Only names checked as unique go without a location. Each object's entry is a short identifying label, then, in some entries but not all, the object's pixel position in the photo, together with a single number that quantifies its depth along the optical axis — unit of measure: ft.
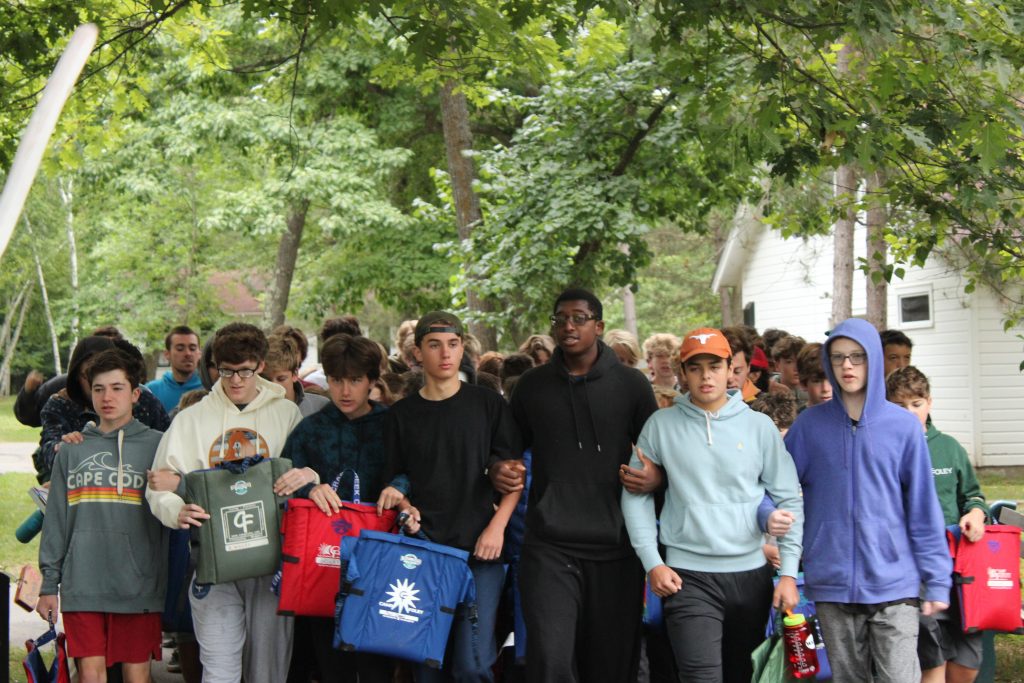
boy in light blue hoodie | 18.48
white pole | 9.13
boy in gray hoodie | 21.13
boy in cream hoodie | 20.76
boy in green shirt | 21.59
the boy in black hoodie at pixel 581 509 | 19.48
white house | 69.51
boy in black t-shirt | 20.13
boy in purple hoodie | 18.51
